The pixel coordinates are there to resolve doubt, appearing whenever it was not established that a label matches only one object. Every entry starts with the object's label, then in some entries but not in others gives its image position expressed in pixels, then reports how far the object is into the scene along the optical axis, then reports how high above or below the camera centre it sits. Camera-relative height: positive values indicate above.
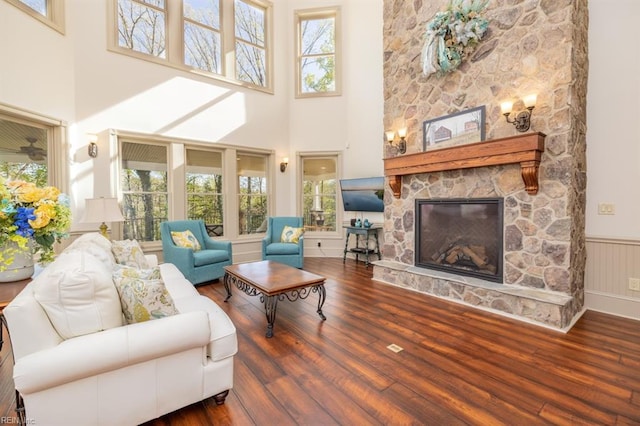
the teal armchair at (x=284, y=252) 4.80 -0.79
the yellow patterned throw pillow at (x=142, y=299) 1.60 -0.53
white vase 1.66 -0.36
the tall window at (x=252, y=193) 5.72 +0.24
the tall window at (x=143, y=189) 4.54 +0.28
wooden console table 5.27 -0.71
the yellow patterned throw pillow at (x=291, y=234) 5.06 -0.53
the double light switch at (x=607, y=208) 2.95 -0.08
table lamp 3.60 -0.05
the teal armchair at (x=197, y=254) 3.97 -0.70
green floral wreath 3.25 +1.98
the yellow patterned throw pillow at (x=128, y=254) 2.59 -0.44
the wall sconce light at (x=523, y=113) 2.83 +0.91
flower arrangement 1.45 -0.06
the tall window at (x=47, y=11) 3.33 +2.44
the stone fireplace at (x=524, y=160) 2.75 +0.46
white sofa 1.30 -0.76
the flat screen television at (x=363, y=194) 5.21 +0.18
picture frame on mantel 3.34 +0.91
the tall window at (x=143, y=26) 4.46 +2.90
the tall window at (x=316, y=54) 6.00 +3.18
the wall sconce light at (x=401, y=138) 4.05 +0.94
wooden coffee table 2.62 -0.76
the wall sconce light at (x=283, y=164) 6.01 +0.85
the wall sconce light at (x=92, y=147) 4.11 +0.86
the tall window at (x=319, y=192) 6.16 +0.26
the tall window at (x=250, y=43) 5.60 +3.25
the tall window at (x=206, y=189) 5.15 +0.30
